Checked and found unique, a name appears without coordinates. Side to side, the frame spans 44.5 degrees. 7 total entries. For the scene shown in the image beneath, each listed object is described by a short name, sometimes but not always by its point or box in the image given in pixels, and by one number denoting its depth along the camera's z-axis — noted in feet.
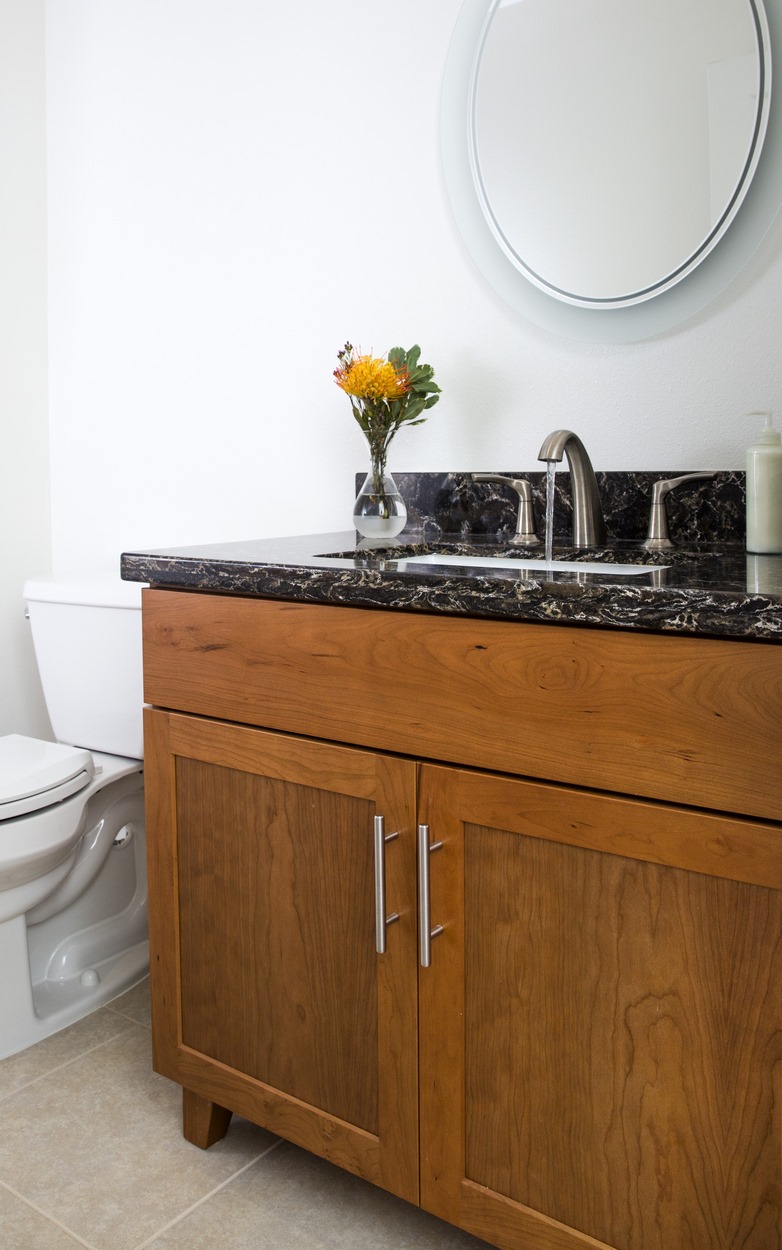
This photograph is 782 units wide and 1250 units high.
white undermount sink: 4.02
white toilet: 5.30
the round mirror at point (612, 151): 4.15
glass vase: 4.78
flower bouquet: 4.78
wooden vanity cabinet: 2.79
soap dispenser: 3.81
